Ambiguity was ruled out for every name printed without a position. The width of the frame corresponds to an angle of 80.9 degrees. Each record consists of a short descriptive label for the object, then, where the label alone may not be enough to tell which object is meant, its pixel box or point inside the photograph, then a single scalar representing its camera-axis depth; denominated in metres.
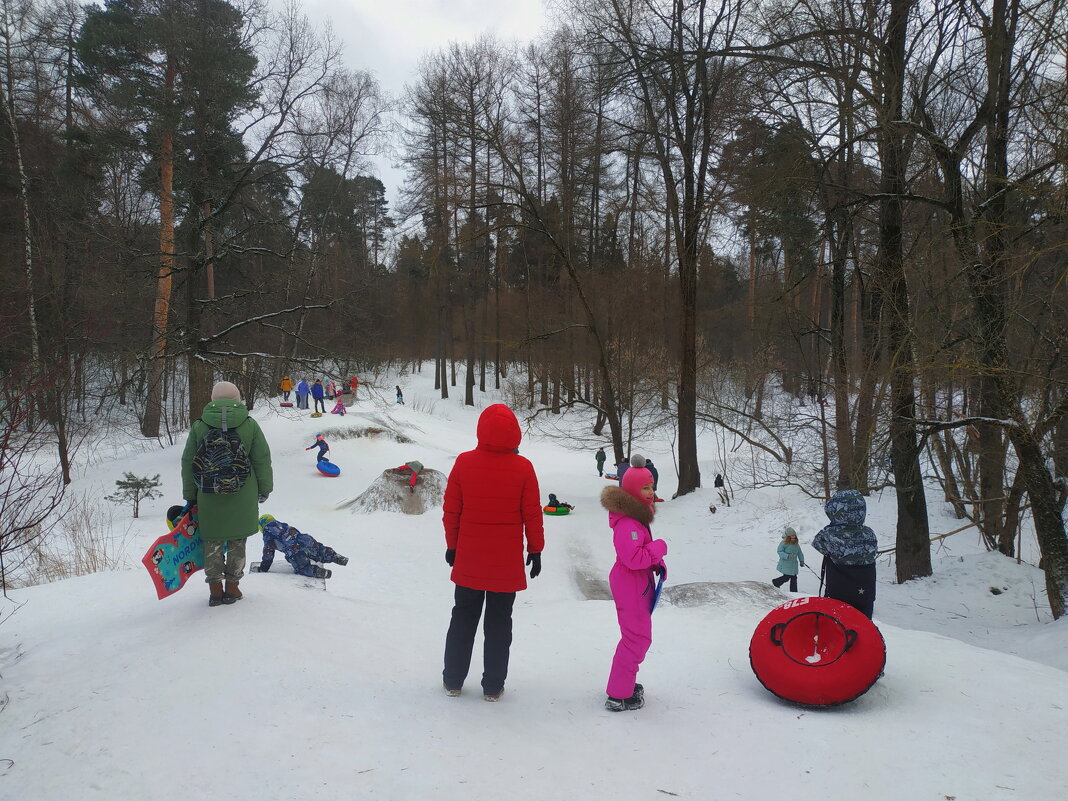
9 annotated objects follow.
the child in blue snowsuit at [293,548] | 7.25
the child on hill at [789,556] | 9.79
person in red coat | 3.88
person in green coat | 4.80
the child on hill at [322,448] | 16.34
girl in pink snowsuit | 3.91
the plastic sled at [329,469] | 16.16
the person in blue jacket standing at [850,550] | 5.08
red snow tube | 4.00
